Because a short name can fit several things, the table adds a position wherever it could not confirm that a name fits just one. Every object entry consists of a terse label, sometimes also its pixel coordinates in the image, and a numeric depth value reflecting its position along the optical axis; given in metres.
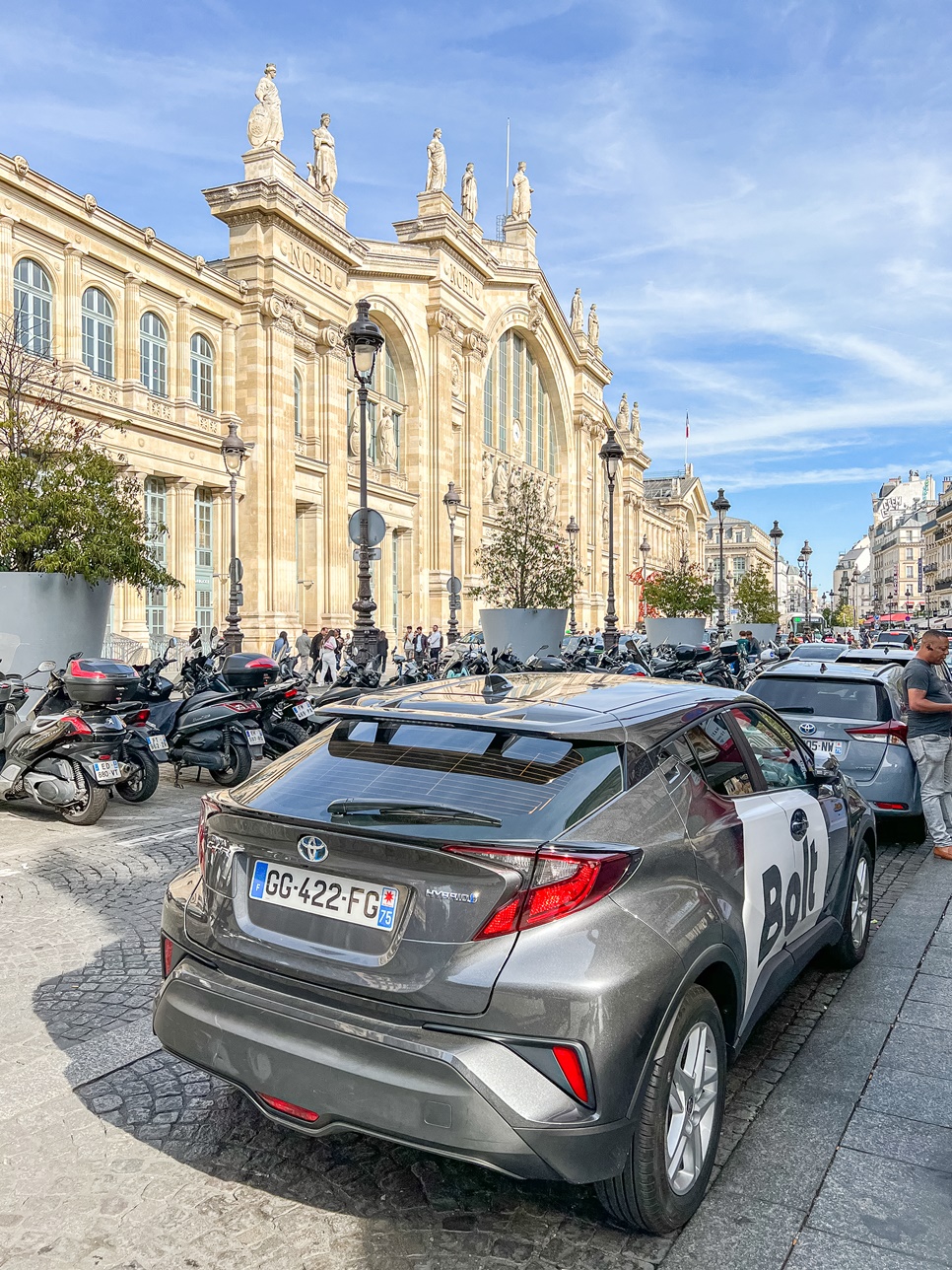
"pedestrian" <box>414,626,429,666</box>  31.99
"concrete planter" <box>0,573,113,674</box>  11.42
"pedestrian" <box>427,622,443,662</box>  32.41
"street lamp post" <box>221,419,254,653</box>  23.73
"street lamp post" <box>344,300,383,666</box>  14.81
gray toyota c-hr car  2.35
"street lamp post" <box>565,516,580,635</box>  39.66
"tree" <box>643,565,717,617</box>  45.53
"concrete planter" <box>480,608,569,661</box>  20.89
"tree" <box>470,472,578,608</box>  23.66
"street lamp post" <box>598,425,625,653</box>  23.15
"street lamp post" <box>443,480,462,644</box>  32.53
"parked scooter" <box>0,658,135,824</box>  7.80
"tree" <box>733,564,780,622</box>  67.12
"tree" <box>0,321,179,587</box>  11.41
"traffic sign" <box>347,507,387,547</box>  14.39
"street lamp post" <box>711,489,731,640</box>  37.09
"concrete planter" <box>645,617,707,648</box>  33.91
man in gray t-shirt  7.39
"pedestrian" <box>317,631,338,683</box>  25.20
